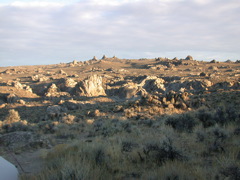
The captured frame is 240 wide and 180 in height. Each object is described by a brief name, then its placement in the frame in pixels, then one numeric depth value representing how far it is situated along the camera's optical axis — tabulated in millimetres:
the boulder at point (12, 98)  33316
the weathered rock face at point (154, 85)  38969
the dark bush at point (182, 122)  10391
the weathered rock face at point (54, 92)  38097
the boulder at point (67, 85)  41906
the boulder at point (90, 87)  37969
